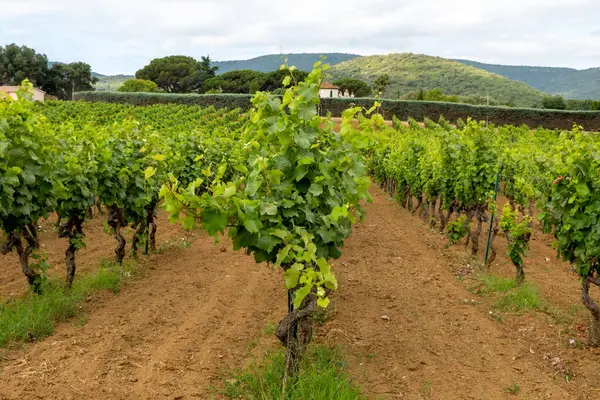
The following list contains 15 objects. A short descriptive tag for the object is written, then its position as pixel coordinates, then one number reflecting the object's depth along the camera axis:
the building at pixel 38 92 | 63.99
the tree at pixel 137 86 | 72.75
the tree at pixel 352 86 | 80.19
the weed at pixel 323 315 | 6.66
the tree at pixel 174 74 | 86.12
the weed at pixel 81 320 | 6.45
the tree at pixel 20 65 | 73.94
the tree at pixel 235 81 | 77.25
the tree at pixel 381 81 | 83.19
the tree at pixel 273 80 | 75.06
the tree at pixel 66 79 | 76.81
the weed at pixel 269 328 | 6.24
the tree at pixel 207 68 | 89.81
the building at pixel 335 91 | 78.76
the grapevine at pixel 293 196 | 3.98
